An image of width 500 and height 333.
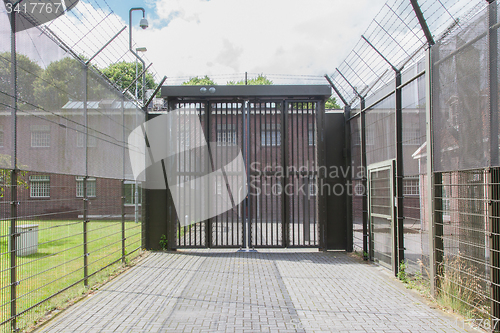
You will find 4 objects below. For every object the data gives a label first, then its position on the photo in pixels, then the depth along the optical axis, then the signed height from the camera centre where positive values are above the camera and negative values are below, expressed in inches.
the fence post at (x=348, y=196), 381.7 -18.4
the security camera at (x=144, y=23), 433.2 +176.1
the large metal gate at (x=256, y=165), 390.3 +14.5
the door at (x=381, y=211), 276.8 -26.1
